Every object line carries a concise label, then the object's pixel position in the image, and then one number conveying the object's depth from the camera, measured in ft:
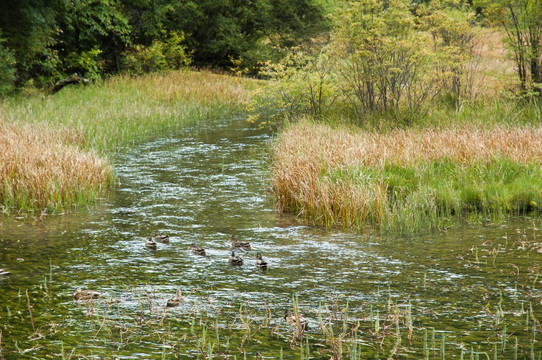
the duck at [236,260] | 56.70
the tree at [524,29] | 112.78
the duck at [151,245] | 62.13
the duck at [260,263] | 55.77
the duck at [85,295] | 47.65
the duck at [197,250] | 59.77
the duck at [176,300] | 46.47
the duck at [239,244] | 60.64
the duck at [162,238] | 63.26
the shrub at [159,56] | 246.68
